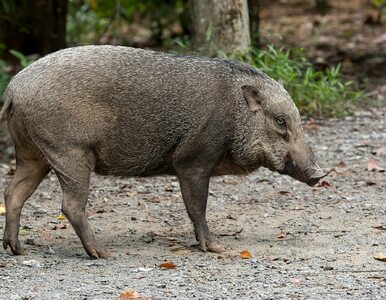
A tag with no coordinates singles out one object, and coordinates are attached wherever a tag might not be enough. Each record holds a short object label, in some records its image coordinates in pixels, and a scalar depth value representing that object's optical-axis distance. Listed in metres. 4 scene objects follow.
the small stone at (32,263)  12.65
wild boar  12.81
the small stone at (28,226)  15.07
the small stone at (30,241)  14.04
